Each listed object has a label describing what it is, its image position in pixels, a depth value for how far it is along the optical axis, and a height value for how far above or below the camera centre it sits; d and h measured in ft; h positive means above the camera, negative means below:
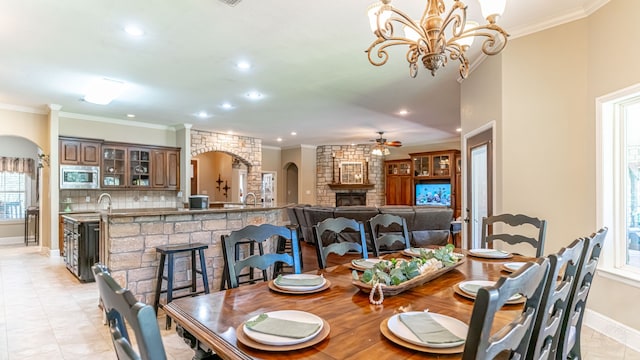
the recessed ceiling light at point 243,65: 13.53 +4.60
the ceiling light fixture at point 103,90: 15.66 +4.17
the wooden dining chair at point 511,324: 2.45 -1.05
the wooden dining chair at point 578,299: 5.06 -1.82
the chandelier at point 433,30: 6.70 +3.13
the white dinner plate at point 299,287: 5.29 -1.64
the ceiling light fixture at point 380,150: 28.68 +2.51
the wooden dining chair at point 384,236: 8.36 -1.36
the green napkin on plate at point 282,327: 3.72 -1.64
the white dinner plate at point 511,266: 6.71 -1.70
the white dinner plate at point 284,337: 3.55 -1.65
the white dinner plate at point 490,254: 7.82 -1.71
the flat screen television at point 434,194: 32.94 -1.34
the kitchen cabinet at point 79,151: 21.52 +1.89
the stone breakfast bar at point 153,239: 10.98 -1.98
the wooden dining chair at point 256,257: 5.76 -1.26
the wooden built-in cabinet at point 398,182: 35.81 -0.18
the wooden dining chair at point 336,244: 7.18 -1.35
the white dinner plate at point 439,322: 3.52 -1.65
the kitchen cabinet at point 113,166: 23.36 +0.99
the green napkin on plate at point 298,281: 5.53 -1.63
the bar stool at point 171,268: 10.85 -2.80
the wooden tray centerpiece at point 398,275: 5.08 -1.50
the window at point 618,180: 9.64 +0.00
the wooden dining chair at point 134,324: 2.33 -0.98
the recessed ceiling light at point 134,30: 10.59 +4.67
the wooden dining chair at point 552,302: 3.66 -1.36
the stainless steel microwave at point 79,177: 21.49 +0.25
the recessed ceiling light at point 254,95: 17.95 +4.51
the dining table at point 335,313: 3.46 -1.72
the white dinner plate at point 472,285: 5.10 -1.65
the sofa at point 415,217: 20.53 -2.21
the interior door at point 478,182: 12.66 -0.08
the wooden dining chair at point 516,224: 8.24 -1.25
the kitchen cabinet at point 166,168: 25.67 +0.94
